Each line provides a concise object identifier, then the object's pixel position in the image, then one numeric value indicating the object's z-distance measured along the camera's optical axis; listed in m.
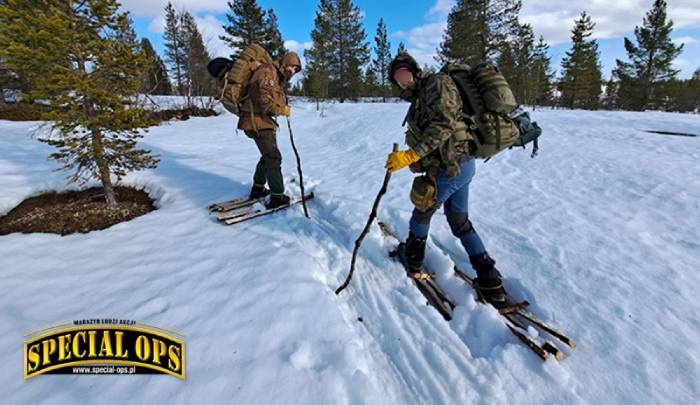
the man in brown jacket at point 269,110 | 4.39
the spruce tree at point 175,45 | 29.73
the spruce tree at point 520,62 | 24.30
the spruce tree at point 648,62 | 24.90
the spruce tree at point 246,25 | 26.61
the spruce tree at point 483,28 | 22.06
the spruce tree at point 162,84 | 33.89
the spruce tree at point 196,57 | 26.00
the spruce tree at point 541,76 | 33.12
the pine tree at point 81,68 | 3.90
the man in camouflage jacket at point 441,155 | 2.34
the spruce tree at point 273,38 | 28.47
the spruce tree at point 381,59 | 41.70
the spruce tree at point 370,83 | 40.56
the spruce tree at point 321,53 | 29.38
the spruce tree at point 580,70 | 29.27
